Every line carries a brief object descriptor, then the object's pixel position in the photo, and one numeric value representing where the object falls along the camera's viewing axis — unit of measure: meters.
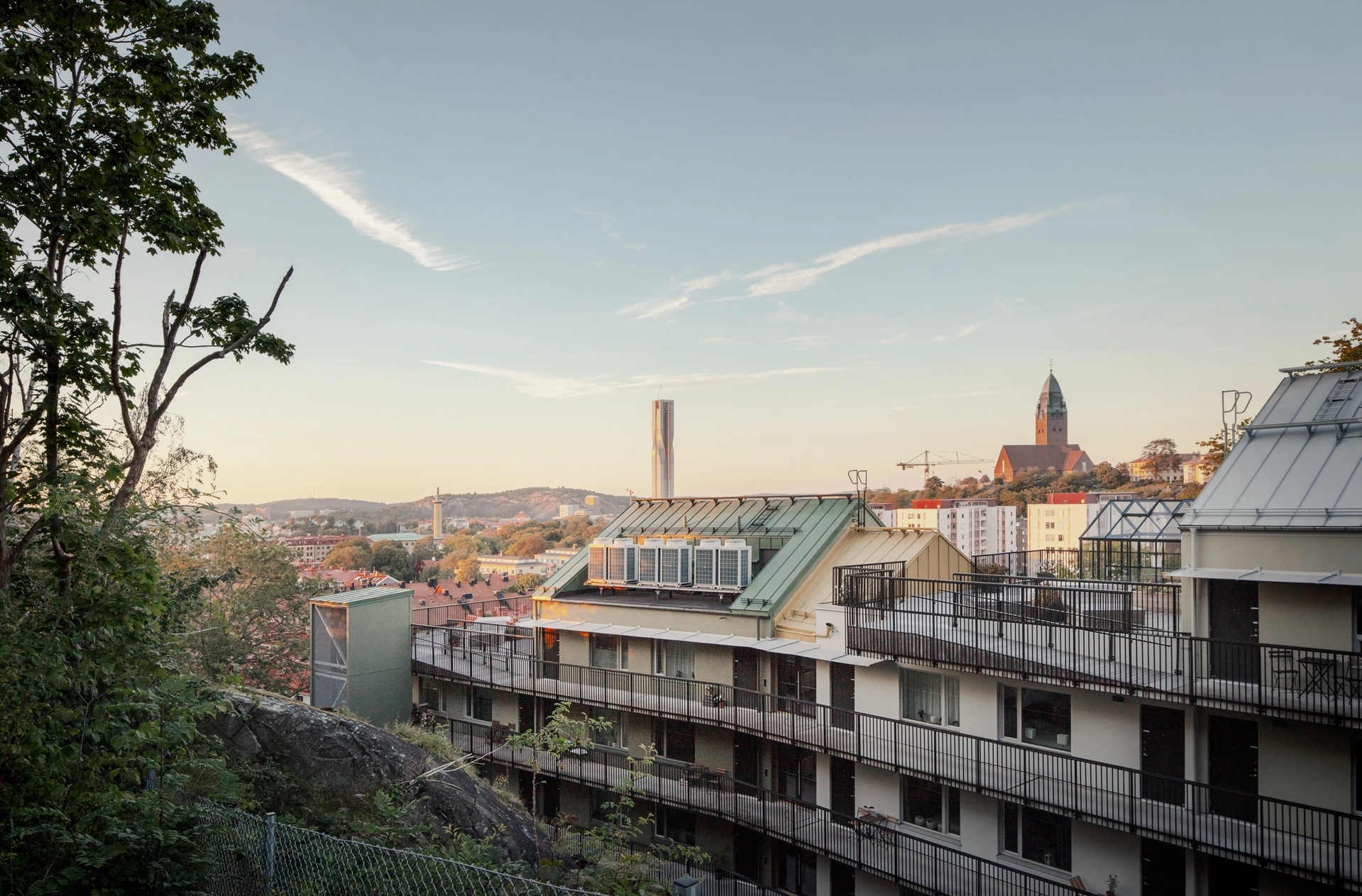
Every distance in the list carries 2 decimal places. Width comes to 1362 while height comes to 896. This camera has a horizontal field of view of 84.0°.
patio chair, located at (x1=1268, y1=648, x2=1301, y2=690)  10.51
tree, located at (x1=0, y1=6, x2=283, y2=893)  5.76
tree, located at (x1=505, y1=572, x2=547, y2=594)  67.08
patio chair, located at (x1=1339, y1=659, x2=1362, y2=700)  9.84
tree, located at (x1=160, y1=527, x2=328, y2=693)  26.31
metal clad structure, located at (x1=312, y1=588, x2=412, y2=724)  22.23
